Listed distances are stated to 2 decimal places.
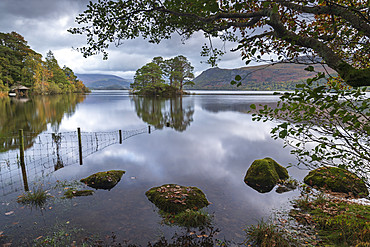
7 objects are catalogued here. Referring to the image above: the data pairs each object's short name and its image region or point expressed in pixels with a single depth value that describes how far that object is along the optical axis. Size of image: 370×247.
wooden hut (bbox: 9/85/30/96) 64.81
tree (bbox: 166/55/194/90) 75.81
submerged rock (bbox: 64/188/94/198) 8.00
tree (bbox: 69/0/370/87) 2.93
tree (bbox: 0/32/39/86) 60.68
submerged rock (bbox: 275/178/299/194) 8.67
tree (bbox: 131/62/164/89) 69.06
